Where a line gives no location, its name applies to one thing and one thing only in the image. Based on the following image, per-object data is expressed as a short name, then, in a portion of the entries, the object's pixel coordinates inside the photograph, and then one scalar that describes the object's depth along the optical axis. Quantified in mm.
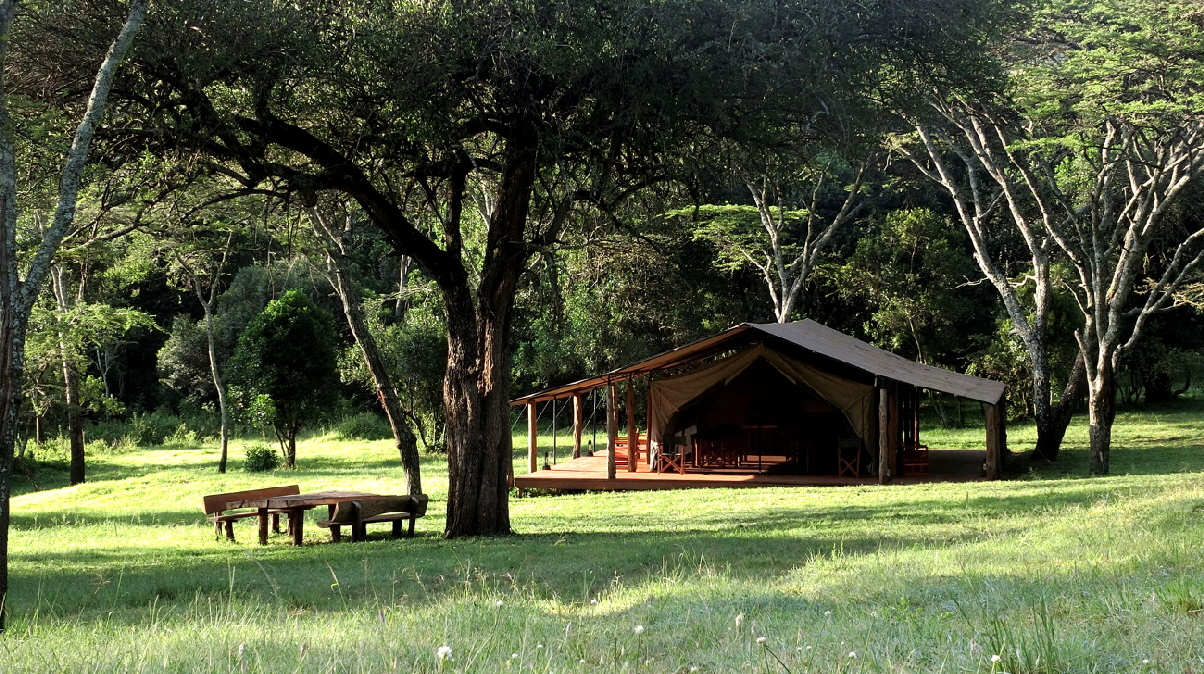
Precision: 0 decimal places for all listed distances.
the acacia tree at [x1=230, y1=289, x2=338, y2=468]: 27156
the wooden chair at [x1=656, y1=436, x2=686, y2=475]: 21055
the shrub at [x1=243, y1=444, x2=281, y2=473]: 25812
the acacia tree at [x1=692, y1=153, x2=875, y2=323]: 27125
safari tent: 19531
